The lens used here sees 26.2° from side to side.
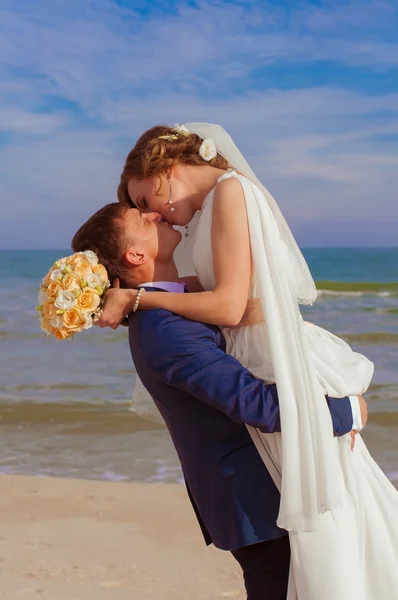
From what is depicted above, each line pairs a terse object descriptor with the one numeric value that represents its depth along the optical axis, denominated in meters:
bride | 2.41
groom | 2.39
